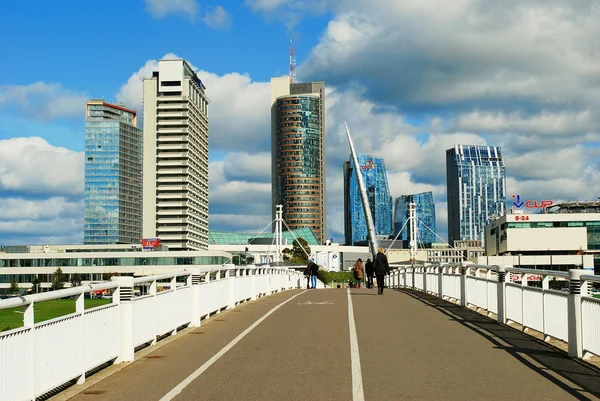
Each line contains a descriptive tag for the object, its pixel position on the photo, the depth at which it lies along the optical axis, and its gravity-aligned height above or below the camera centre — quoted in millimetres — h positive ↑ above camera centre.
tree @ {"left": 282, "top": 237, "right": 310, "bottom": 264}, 190762 -1733
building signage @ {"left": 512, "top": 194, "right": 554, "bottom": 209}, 173125 +10440
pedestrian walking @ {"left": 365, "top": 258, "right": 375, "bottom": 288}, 44488 -1252
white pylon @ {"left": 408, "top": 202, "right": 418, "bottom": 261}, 122188 +4362
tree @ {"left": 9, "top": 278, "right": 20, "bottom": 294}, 145075 -6074
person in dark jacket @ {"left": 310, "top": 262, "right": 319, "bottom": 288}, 47728 -1364
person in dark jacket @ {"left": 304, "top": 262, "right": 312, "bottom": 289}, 47269 -1293
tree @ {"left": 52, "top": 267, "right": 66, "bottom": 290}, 147775 -4792
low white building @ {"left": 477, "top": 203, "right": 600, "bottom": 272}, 167000 +2373
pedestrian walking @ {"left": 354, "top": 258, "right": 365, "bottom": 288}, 44844 -1134
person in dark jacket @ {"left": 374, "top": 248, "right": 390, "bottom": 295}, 30688 -669
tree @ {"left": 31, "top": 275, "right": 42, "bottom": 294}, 146000 -5274
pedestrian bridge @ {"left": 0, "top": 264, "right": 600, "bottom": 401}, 9227 -1685
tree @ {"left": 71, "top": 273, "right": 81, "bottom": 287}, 151938 -4863
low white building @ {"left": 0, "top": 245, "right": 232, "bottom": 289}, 158000 -1952
